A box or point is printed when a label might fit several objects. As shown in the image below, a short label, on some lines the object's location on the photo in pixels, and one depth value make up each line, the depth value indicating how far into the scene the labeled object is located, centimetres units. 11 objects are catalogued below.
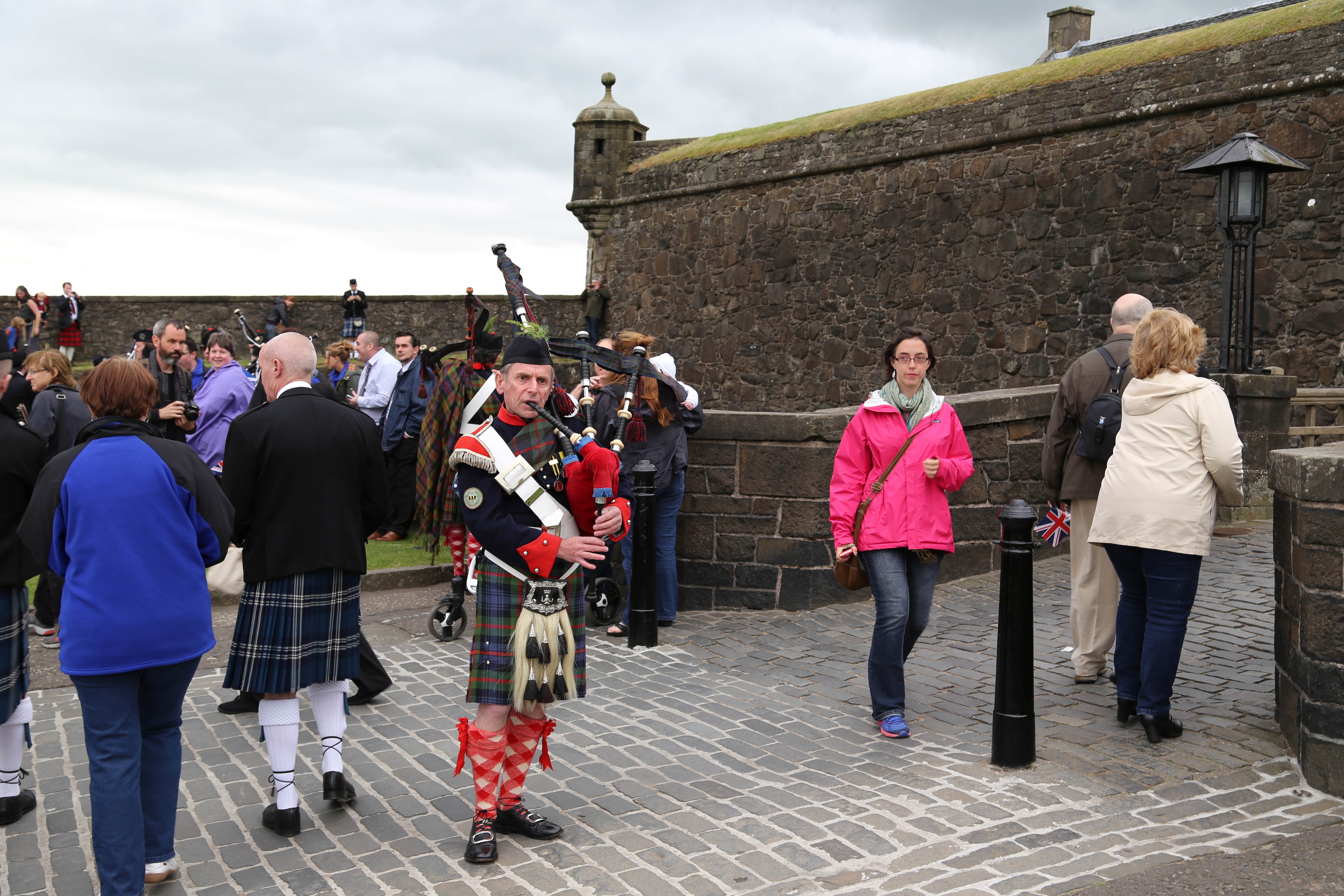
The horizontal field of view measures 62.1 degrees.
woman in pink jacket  510
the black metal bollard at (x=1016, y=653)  463
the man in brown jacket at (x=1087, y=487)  571
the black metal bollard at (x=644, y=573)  693
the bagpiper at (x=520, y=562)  382
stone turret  2538
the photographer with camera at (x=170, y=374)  725
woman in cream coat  475
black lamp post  1020
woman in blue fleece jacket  344
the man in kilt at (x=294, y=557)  420
